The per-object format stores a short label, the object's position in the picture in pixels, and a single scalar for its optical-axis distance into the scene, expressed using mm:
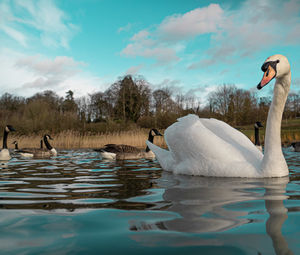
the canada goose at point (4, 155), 9219
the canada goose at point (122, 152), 9594
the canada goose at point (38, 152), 11203
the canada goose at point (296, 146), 11247
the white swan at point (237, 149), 4238
